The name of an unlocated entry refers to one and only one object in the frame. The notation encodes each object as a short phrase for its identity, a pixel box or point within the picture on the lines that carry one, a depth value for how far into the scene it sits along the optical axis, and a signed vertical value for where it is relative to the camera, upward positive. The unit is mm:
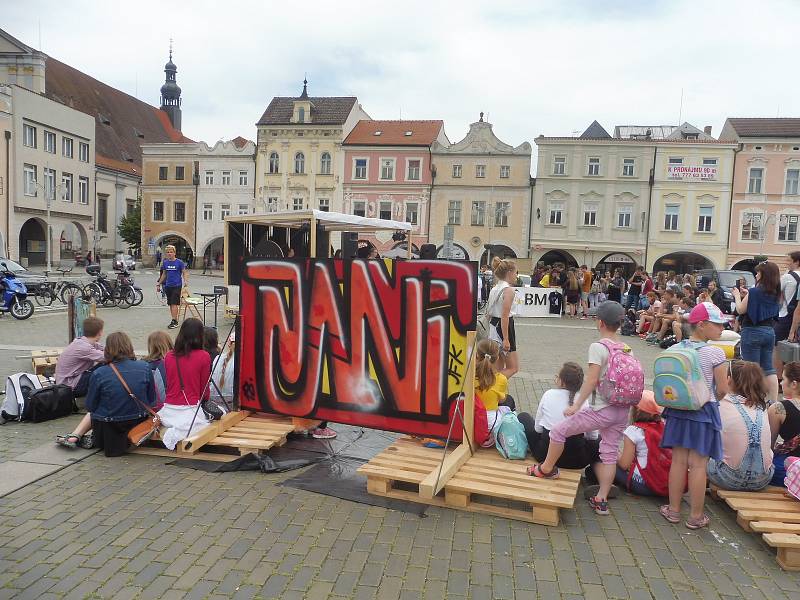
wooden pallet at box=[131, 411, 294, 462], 5773 -1694
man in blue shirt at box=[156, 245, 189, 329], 14297 -646
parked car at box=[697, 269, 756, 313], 21781 -44
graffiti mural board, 5457 -727
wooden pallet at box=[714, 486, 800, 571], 4047 -1650
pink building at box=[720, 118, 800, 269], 41188 +5471
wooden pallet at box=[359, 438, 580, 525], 4609 -1640
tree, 56500 +1637
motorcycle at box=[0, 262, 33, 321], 15516 -1421
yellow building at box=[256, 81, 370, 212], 47406 +7732
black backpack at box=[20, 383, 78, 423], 6812 -1710
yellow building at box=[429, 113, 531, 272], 44188 +4845
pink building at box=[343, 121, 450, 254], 45625 +6380
